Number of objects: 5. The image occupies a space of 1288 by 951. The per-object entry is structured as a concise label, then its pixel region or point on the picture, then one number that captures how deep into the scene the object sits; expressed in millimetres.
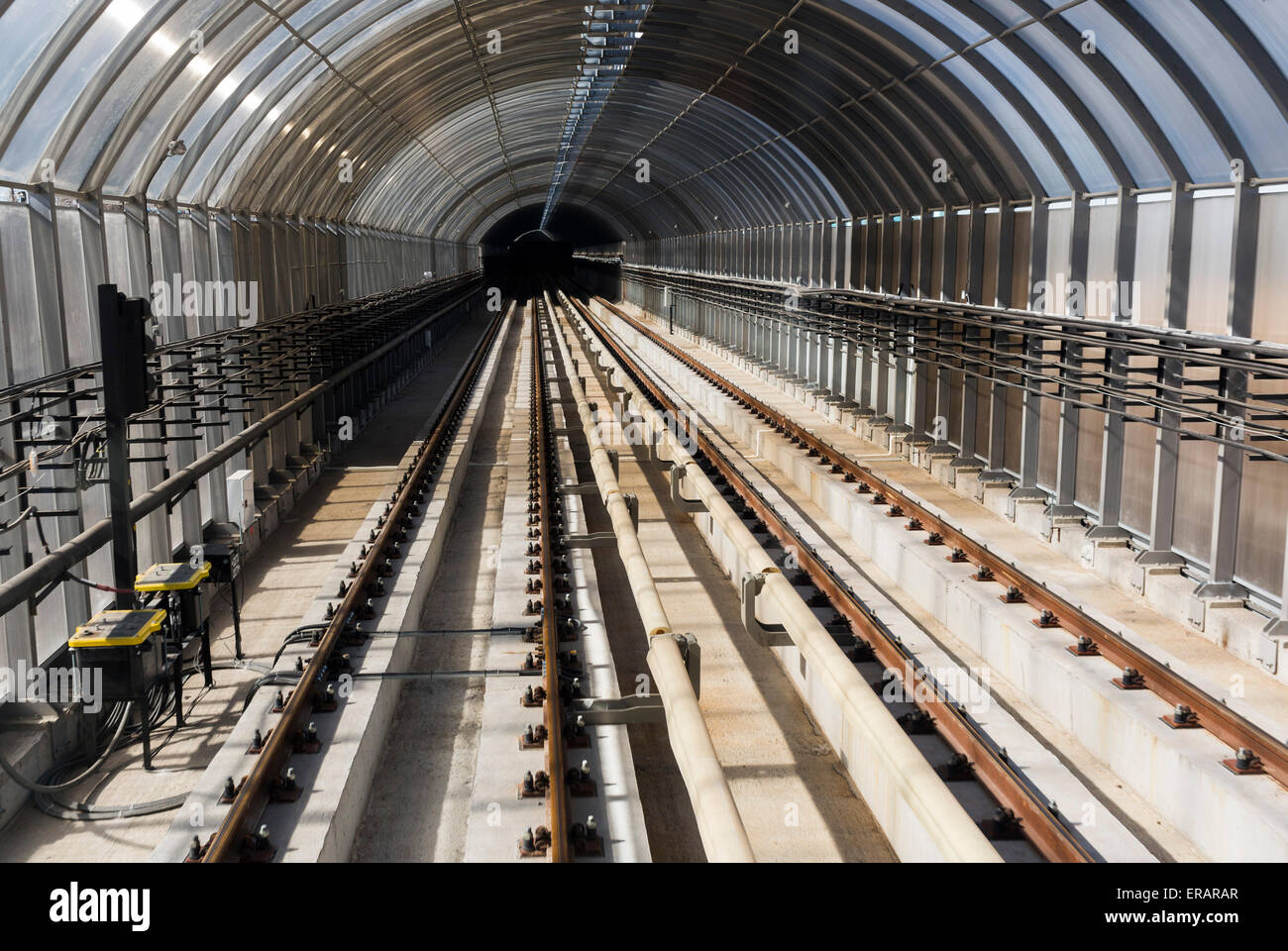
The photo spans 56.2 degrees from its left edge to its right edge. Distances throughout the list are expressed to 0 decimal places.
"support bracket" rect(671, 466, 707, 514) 14688
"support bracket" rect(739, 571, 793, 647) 9546
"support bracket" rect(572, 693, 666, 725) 7684
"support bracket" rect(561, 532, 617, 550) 12266
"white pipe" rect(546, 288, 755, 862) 5090
